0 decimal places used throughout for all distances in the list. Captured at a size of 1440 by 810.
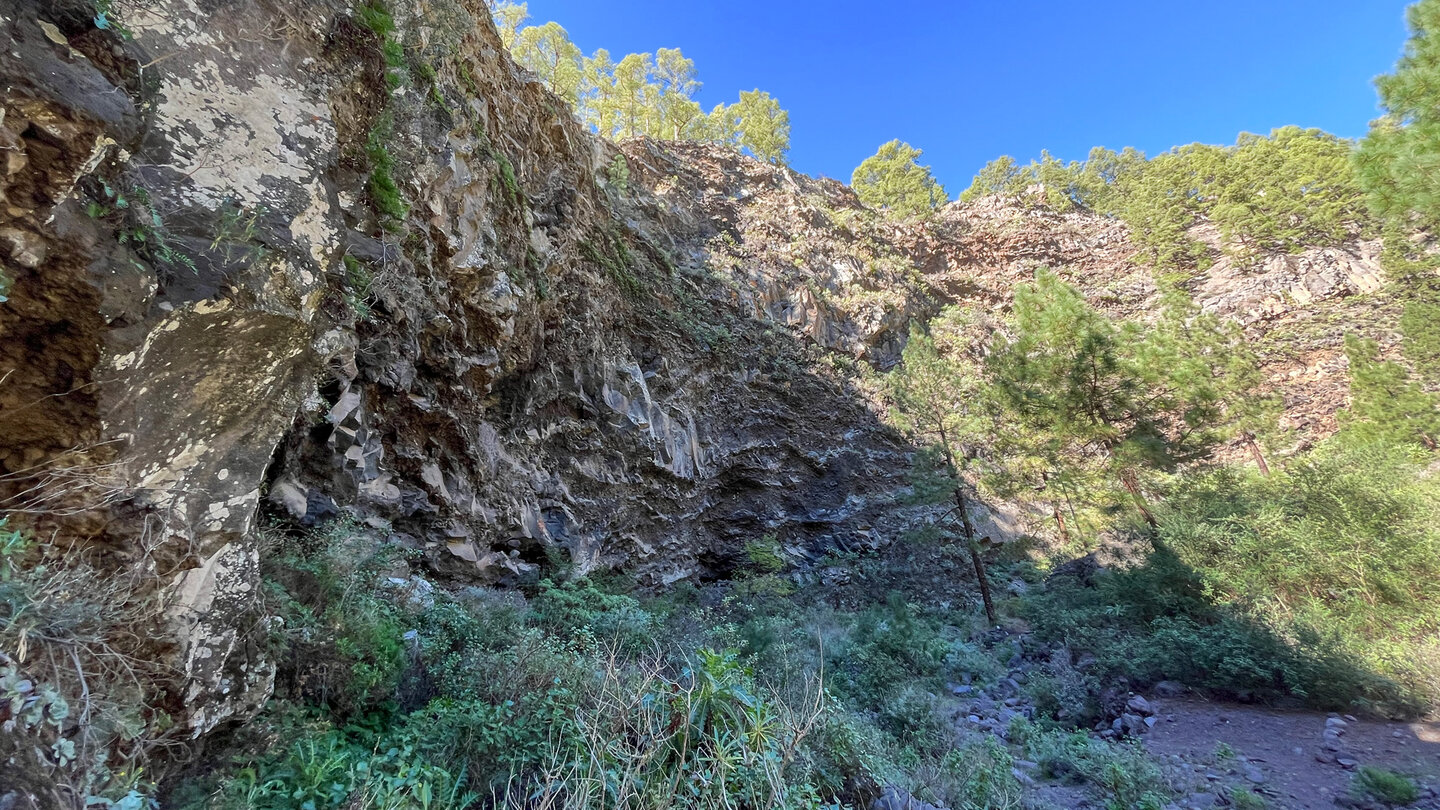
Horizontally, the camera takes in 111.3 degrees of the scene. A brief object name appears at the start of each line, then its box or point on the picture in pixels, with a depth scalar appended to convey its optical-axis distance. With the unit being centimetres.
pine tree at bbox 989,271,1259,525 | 1020
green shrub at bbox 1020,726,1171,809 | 468
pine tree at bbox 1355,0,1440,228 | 500
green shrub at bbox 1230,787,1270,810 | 440
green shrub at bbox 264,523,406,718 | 322
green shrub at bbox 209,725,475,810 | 246
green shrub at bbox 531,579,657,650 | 664
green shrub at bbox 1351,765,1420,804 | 406
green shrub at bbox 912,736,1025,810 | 428
